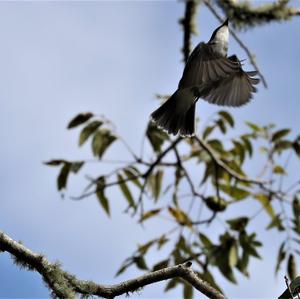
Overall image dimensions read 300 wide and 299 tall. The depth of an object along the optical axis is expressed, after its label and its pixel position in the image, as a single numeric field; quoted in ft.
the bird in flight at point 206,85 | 22.12
